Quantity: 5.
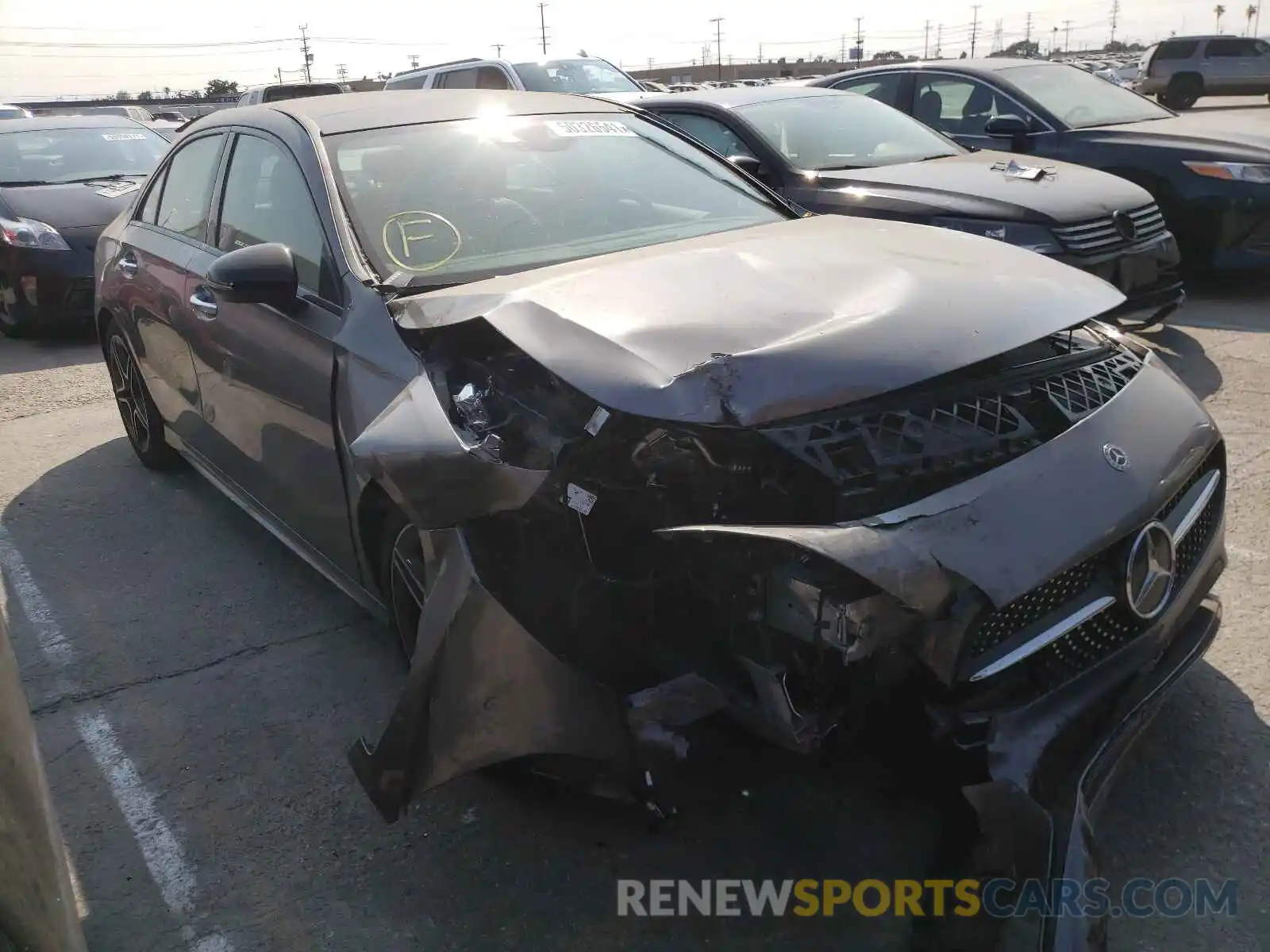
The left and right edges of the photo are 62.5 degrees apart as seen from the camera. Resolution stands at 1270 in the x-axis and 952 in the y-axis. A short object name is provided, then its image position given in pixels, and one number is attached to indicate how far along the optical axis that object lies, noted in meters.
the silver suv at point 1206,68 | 24.88
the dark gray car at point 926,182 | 5.78
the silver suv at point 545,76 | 11.55
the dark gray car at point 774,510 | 1.99
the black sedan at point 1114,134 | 7.11
